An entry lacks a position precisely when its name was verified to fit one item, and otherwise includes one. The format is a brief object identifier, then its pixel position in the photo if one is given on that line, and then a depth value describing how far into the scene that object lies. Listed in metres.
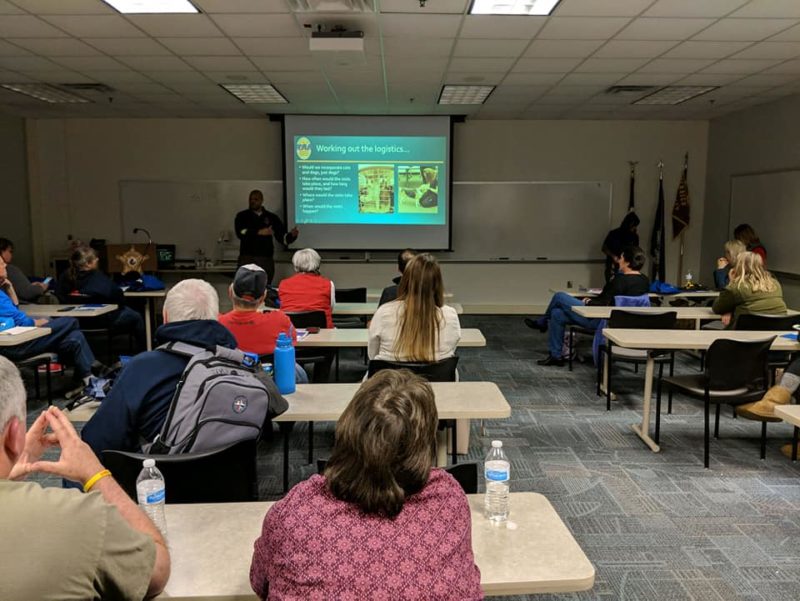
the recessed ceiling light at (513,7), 4.29
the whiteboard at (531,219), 9.41
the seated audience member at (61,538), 1.02
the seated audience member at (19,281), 5.90
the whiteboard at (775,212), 7.10
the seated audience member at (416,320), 3.30
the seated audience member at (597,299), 5.66
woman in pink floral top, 1.15
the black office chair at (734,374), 3.73
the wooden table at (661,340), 3.92
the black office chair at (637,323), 4.77
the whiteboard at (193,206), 9.33
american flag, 9.26
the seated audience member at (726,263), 6.18
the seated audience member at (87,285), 5.79
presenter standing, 8.63
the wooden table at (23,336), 4.08
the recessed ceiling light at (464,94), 7.11
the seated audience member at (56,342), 4.64
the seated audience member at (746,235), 6.91
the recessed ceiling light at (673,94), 7.02
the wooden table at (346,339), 4.03
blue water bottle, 2.81
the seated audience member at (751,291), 4.74
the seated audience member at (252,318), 3.26
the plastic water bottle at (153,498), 1.61
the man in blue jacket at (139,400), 2.09
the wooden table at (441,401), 2.57
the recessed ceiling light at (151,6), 4.30
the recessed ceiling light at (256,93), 7.02
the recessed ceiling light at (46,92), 7.03
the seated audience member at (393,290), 5.14
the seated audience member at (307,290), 4.98
